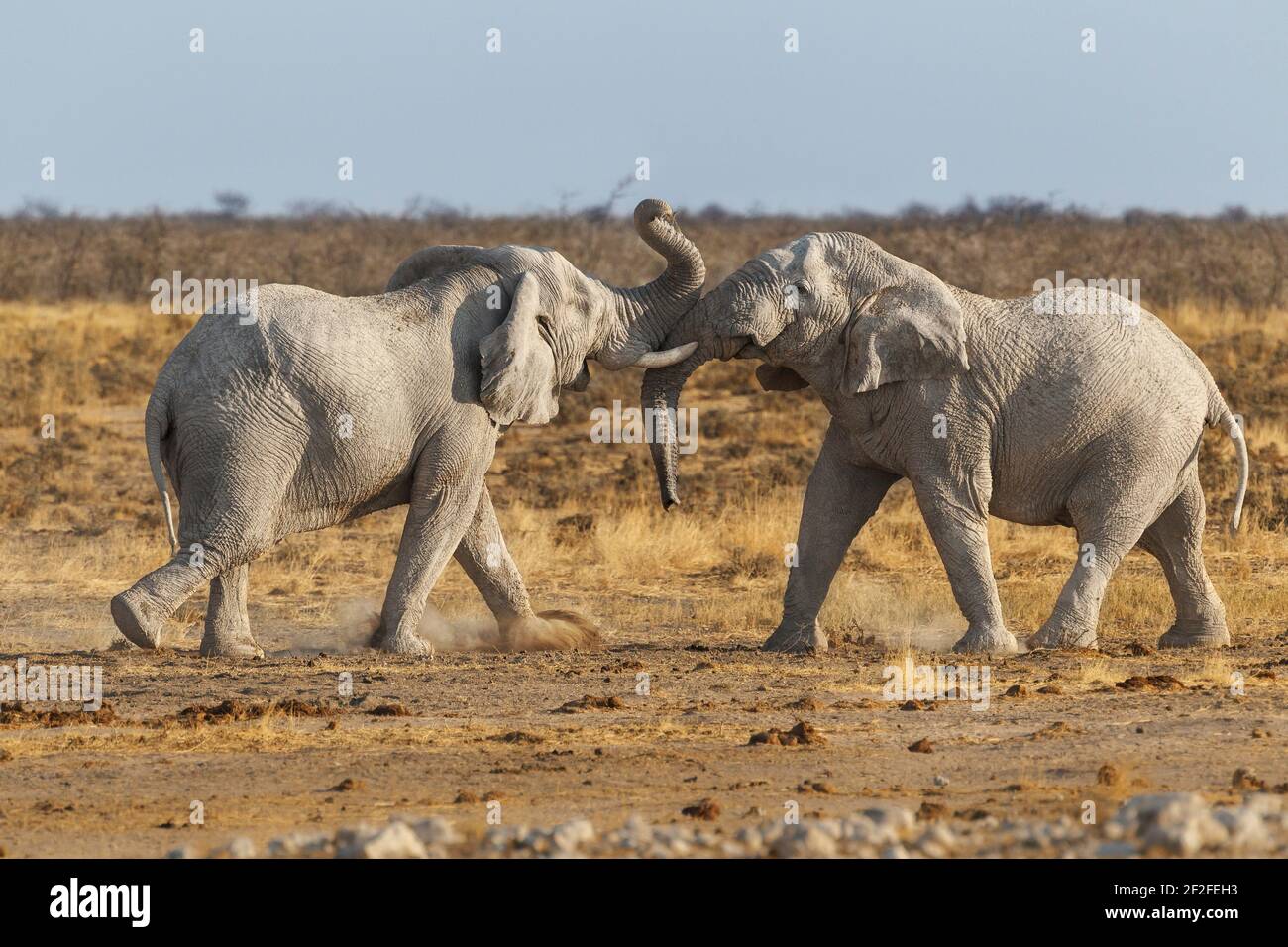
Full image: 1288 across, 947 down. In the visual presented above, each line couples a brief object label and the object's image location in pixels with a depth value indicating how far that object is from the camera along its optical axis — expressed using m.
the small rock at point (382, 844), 15.44
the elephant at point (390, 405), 25.95
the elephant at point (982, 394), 27.33
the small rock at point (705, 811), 18.27
